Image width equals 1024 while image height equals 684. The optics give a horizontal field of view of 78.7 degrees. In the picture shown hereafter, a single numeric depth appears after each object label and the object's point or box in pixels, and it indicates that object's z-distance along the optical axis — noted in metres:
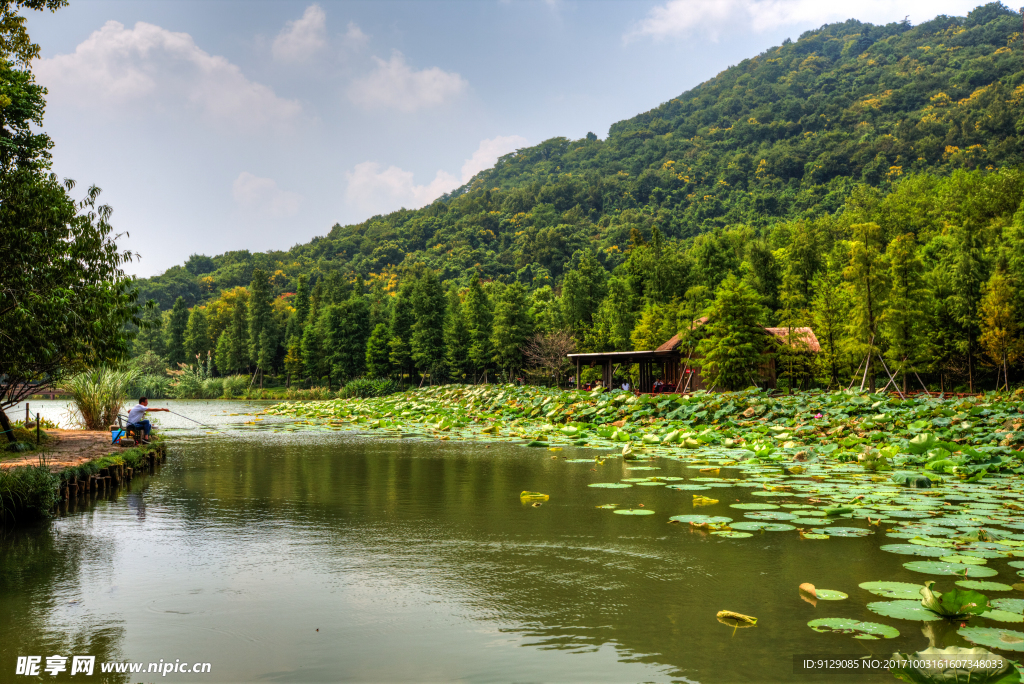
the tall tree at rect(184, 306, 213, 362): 77.12
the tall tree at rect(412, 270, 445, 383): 54.00
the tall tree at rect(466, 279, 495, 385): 50.47
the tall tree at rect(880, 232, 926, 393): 34.69
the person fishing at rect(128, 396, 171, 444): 14.30
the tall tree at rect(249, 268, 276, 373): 69.06
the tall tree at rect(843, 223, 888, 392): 33.62
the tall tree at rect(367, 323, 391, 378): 57.78
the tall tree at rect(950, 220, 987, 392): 35.56
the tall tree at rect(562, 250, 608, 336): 51.59
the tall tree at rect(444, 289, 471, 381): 52.00
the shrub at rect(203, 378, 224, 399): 62.97
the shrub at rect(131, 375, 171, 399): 58.88
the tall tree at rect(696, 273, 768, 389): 28.22
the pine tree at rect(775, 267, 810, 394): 34.84
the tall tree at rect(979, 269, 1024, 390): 33.12
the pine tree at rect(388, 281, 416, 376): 55.97
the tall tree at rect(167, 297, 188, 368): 75.71
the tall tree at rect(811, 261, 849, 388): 38.50
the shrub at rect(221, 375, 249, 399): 64.12
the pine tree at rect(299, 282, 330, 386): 62.28
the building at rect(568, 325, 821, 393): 31.94
